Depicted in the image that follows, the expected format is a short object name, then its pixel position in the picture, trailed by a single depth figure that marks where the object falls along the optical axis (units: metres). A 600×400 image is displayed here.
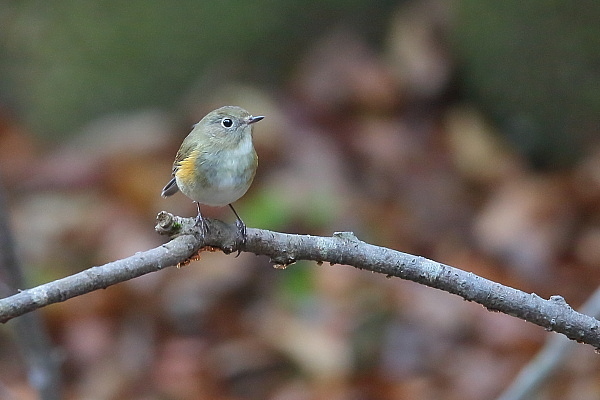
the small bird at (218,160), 5.95
